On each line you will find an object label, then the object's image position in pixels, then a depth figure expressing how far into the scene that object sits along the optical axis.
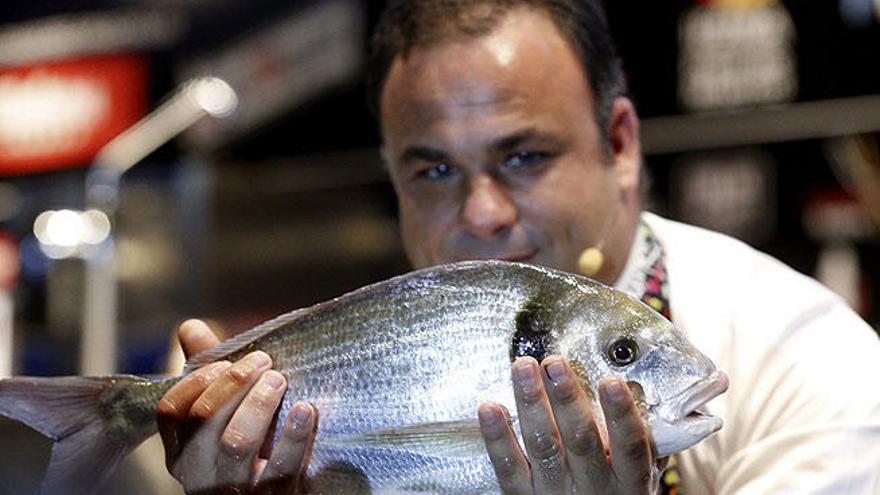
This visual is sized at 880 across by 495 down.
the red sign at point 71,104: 5.97
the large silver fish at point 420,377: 1.57
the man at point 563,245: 1.72
